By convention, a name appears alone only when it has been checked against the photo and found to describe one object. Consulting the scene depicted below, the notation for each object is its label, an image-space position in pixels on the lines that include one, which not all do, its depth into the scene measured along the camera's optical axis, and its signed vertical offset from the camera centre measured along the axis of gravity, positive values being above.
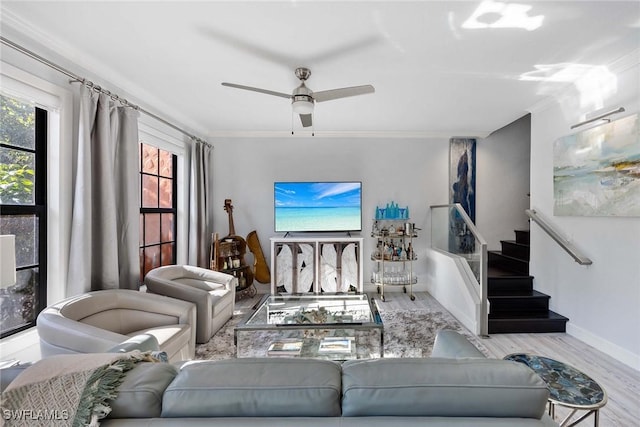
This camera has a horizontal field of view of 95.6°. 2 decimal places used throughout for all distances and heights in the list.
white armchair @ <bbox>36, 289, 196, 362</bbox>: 1.69 -0.75
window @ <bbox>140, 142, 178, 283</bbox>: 3.34 +0.06
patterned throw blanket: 0.78 -0.51
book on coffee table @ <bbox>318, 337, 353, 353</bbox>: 2.24 -1.06
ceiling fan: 2.25 +0.94
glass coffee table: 2.22 -0.90
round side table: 1.24 -0.81
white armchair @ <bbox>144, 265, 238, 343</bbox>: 2.72 -0.80
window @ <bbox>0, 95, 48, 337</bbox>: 1.95 +0.05
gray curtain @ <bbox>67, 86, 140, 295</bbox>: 2.17 +0.11
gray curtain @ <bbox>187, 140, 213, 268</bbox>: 3.87 +0.11
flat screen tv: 4.37 +0.12
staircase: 2.99 -1.00
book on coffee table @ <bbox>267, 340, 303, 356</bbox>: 2.19 -1.06
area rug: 2.59 -1.24
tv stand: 4.14 -0.76
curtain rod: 1.79 +1.01
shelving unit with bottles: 4.17 -0.61
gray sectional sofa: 0.83 -0.54
